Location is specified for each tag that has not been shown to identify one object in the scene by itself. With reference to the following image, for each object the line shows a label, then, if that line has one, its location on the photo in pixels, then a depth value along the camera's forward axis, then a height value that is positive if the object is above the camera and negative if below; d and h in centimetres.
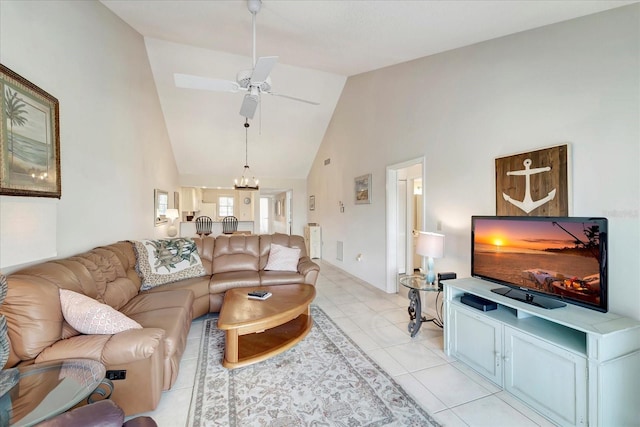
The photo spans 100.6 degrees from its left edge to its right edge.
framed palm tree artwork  166 +50
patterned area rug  174 -136
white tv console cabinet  149 -96
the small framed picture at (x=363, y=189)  471 +40
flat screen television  165 -35
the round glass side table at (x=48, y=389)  107 -82
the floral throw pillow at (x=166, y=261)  312 -64
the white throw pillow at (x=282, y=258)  388 -71
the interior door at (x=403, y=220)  490 -18
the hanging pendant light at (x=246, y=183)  603 +63
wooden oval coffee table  224 -96
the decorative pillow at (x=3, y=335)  124 -59
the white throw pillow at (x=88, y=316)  169 -68
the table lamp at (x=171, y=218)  528 -16
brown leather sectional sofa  151 -81
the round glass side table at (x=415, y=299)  277 -96
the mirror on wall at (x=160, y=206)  469 +9
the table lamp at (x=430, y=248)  283 -40
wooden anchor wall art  207 +23
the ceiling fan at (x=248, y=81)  245 +128
